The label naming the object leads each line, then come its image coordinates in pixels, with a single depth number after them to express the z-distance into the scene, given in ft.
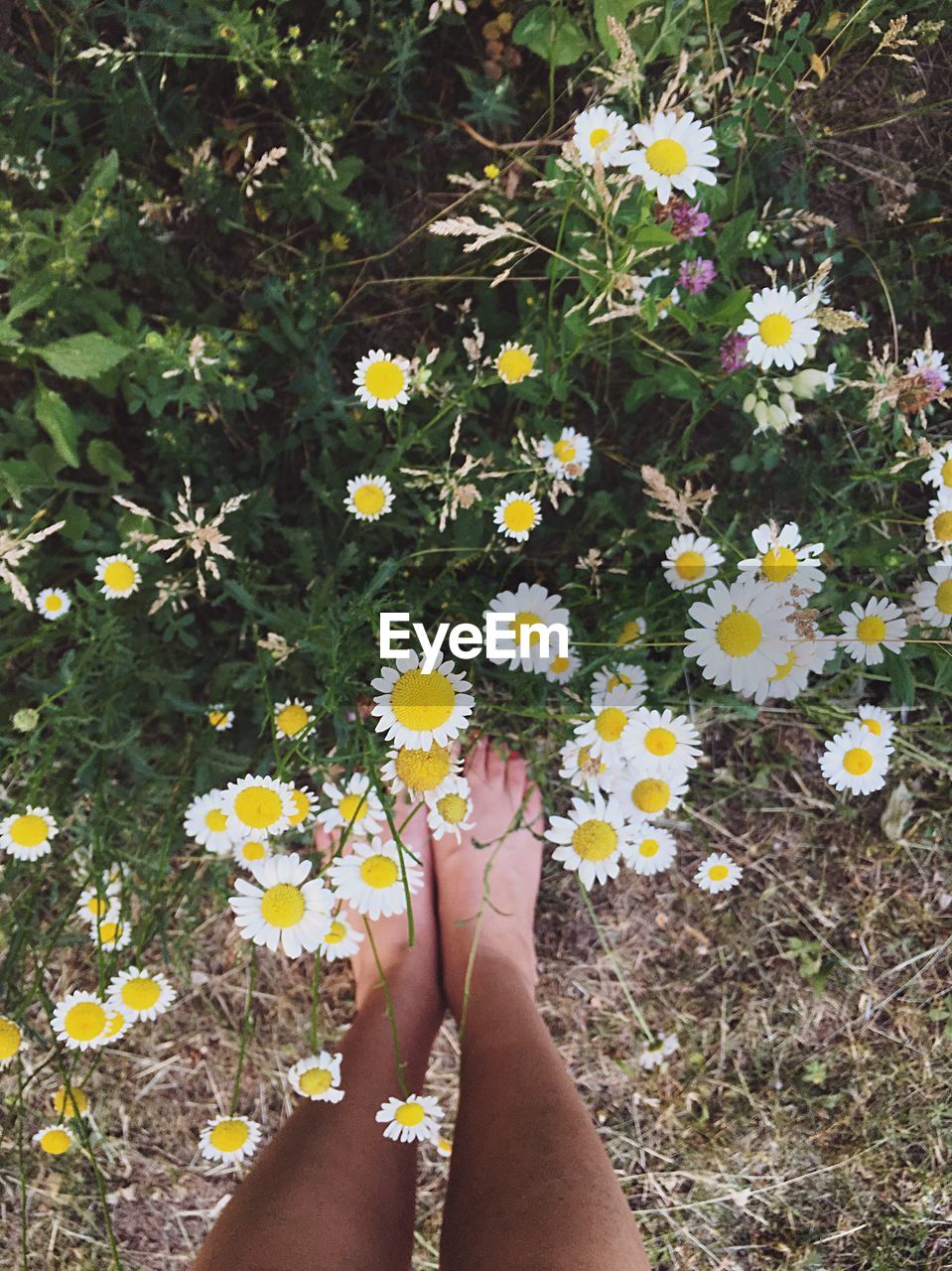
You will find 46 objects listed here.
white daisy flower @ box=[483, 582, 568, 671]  1.37
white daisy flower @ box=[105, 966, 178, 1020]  1.47
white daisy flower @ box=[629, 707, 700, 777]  1.34
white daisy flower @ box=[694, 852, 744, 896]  1.67
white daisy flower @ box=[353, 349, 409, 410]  1.35
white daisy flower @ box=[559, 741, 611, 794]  1.32
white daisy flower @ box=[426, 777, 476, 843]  1.31
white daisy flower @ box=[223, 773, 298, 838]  1.26
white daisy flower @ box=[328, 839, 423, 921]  1.38
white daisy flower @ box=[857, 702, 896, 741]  1.46
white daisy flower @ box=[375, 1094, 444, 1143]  1.37
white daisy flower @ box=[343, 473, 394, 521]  1.44
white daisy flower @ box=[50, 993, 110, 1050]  1.44
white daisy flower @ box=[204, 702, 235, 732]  1.52
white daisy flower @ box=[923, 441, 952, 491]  1.35
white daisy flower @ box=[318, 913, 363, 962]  1.43
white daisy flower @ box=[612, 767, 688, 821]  1.39
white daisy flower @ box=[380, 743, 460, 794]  1.21
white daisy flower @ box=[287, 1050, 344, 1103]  1.38
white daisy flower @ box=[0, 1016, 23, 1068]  1.37
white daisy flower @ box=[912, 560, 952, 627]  1.32
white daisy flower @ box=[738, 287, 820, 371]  1.32
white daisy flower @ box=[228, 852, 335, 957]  1.30
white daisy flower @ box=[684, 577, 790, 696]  1.22
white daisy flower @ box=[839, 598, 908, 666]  1.34
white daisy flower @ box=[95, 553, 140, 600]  1.45
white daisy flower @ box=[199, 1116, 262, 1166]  1.42
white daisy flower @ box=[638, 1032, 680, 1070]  1.99
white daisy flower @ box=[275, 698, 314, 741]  1.40
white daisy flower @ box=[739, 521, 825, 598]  1.23
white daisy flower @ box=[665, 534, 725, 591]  1.40
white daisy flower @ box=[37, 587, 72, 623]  1.49
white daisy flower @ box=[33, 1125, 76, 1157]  1.56
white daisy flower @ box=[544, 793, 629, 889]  1.43
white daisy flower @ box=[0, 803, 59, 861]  1.40
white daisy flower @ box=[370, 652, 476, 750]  1.18
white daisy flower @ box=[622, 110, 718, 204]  1.22
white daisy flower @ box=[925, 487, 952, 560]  1.33
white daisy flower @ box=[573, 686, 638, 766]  1.35
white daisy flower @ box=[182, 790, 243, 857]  1.45
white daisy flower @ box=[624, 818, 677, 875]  1.50
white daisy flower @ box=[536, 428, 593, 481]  1.50
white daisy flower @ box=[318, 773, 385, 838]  1.37
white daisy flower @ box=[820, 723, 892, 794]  1.46
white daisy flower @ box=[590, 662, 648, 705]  1.37
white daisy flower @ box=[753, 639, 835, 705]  1.25
